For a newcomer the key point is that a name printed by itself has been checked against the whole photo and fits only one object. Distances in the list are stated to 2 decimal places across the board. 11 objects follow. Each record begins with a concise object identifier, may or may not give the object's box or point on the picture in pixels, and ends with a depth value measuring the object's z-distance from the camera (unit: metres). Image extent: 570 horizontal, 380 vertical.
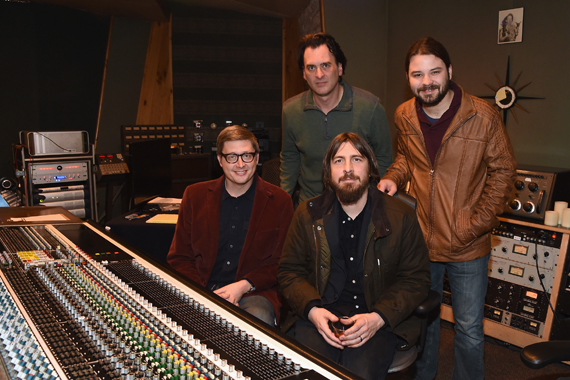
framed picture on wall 3.32
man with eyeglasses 2.23
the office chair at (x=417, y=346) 1.81
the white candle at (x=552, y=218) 2.89
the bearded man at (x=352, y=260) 1.82
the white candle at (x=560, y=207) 2.88
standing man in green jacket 2.36
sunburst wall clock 3.39
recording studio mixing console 1.07
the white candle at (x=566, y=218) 2.83
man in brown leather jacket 2.09
